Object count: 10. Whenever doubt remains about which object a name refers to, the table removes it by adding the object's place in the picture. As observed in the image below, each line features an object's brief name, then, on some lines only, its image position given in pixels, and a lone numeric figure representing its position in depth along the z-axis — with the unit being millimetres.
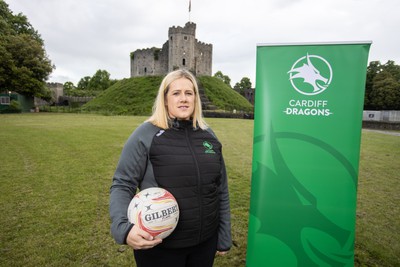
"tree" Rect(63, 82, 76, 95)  90200
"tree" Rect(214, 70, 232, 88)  99250
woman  2021
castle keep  51781
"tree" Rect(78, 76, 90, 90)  95000
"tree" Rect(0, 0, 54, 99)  33719
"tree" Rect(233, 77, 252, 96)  97688
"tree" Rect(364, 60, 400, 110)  46344
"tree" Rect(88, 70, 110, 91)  87106
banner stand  2594
